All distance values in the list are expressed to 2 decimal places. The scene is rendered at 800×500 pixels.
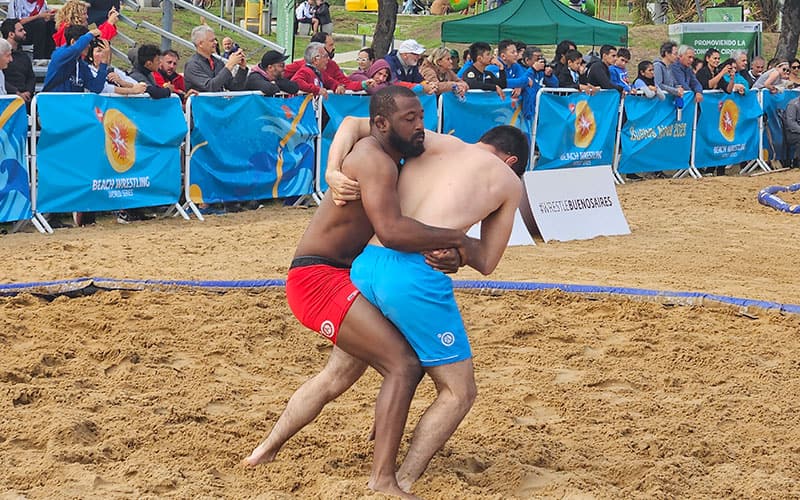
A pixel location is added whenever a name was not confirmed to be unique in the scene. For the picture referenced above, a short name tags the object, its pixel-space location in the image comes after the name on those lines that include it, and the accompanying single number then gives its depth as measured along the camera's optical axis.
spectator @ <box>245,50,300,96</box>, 12.68
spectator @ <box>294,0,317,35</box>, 27.98
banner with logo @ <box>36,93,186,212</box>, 10.84
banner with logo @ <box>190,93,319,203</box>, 12.24
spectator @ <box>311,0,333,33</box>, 25.91
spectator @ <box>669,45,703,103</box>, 17.64
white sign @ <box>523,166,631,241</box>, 11.69
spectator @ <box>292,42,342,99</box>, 13.15
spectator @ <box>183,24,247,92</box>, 12.38
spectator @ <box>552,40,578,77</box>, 16.73
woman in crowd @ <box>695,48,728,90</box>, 18.38
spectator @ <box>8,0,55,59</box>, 14.11
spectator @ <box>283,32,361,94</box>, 13.56
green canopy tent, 22.00
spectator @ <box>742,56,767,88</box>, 21.05
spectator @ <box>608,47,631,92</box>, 16.73
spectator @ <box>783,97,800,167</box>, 19.50
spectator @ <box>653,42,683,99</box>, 17.45
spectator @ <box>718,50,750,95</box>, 18.31
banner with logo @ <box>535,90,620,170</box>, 15.77
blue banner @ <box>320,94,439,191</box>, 13.34
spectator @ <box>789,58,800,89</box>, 21.48
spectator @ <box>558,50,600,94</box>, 16.27
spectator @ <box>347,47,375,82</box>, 14.60
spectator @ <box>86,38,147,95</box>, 11.41
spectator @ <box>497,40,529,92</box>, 15.23
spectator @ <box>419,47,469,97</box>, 14.23
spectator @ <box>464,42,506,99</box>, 14.91
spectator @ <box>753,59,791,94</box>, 19.61
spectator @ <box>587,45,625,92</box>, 16.33
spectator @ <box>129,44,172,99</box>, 12.00
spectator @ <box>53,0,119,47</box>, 11.85
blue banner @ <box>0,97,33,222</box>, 10.42
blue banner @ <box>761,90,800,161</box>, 19.73
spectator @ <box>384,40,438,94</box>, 14.30
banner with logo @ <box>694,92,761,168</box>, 18.34
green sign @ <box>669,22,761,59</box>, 24.31
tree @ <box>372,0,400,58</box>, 21.53
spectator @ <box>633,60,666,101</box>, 17.06
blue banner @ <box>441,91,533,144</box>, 14.47
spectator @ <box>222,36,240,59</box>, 14.97
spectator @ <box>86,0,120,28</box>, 15.37
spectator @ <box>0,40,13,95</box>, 10.56
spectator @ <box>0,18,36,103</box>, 11.14
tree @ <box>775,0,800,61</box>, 28.95
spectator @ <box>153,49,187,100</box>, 12.32
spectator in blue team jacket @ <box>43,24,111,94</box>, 11.05
